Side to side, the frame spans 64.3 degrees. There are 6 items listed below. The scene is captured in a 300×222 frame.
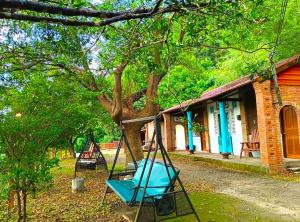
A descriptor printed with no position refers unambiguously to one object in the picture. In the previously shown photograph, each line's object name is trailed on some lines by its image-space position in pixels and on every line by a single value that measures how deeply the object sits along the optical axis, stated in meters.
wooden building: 8.21
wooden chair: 10.38
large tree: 2.30
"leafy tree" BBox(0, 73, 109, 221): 4.24
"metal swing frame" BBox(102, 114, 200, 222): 3.97
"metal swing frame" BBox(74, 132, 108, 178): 9.10
